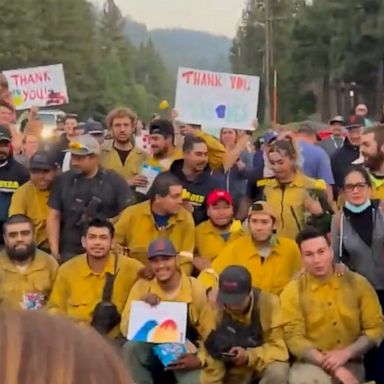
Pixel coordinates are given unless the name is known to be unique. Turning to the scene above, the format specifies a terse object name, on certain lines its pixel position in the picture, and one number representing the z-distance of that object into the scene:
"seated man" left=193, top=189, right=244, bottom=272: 7.41
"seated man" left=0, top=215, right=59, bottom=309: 6.80
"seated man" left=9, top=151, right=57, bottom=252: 7.77
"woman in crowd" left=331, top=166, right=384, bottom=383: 6.43
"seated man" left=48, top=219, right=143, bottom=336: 6.71
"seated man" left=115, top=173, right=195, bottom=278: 7.28
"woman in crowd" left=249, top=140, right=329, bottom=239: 7.29
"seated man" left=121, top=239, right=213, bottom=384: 6.48
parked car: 11.87
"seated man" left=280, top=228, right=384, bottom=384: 6.19
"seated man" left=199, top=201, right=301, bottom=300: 6.74
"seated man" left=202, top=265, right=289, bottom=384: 6.14
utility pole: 55.61
